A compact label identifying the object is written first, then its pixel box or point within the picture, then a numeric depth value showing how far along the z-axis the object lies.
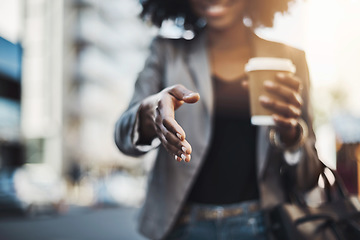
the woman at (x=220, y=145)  1.33
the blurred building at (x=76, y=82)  26.22
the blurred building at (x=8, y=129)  10.23
